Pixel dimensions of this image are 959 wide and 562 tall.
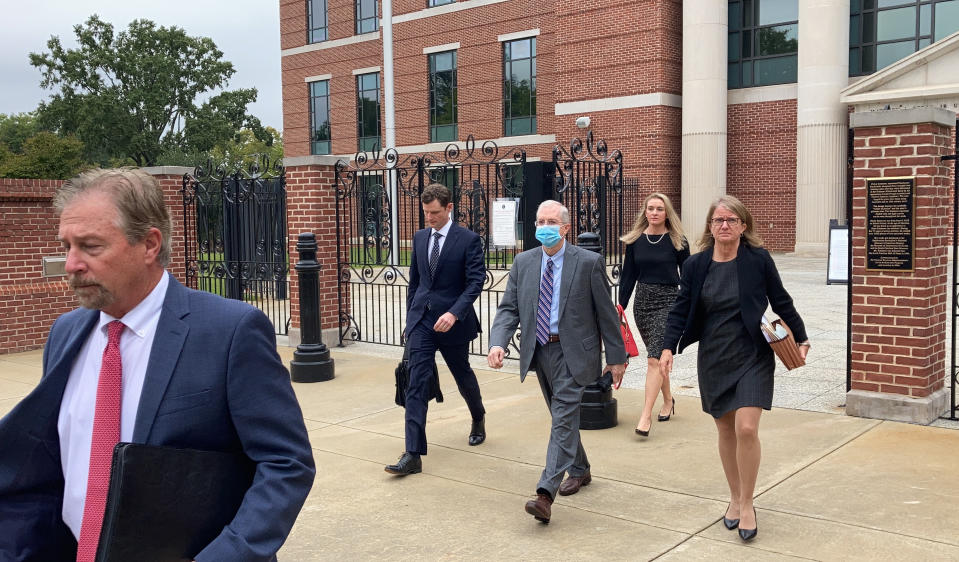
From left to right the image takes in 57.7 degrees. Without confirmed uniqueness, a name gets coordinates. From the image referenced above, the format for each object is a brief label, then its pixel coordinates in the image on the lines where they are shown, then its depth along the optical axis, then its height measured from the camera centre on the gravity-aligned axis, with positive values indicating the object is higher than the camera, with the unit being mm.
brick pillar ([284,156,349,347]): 11297 +34
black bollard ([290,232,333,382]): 9453 -1219
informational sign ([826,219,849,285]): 16359 -803
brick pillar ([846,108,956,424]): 6859 -637
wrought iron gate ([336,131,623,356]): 9953 +211
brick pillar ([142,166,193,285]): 13547 +296
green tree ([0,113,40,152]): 62938 +6709
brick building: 24891 +4199
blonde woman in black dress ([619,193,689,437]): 7031 -424
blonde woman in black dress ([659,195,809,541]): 4660 -660
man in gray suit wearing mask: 5109 -650
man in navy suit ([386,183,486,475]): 6277 -554
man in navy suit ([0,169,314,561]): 1930 -399
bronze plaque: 6887 -93
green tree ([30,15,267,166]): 48031 +7099
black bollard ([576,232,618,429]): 7121 -1576
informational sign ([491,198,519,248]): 10070 -60
